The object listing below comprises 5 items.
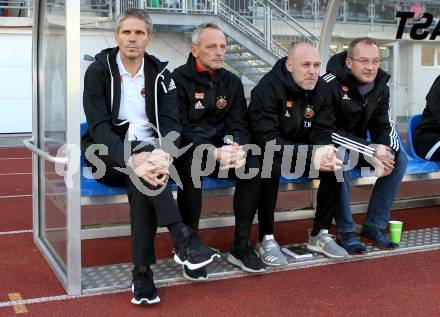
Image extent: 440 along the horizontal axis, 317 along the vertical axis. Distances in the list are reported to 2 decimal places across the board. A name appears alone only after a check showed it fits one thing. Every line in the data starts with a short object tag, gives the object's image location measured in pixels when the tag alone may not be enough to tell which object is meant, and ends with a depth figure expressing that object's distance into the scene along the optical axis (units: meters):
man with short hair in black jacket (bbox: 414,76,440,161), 5.17
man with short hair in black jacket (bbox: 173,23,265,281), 3.81
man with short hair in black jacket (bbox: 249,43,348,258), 4.08
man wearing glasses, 4.41
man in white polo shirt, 3.35
